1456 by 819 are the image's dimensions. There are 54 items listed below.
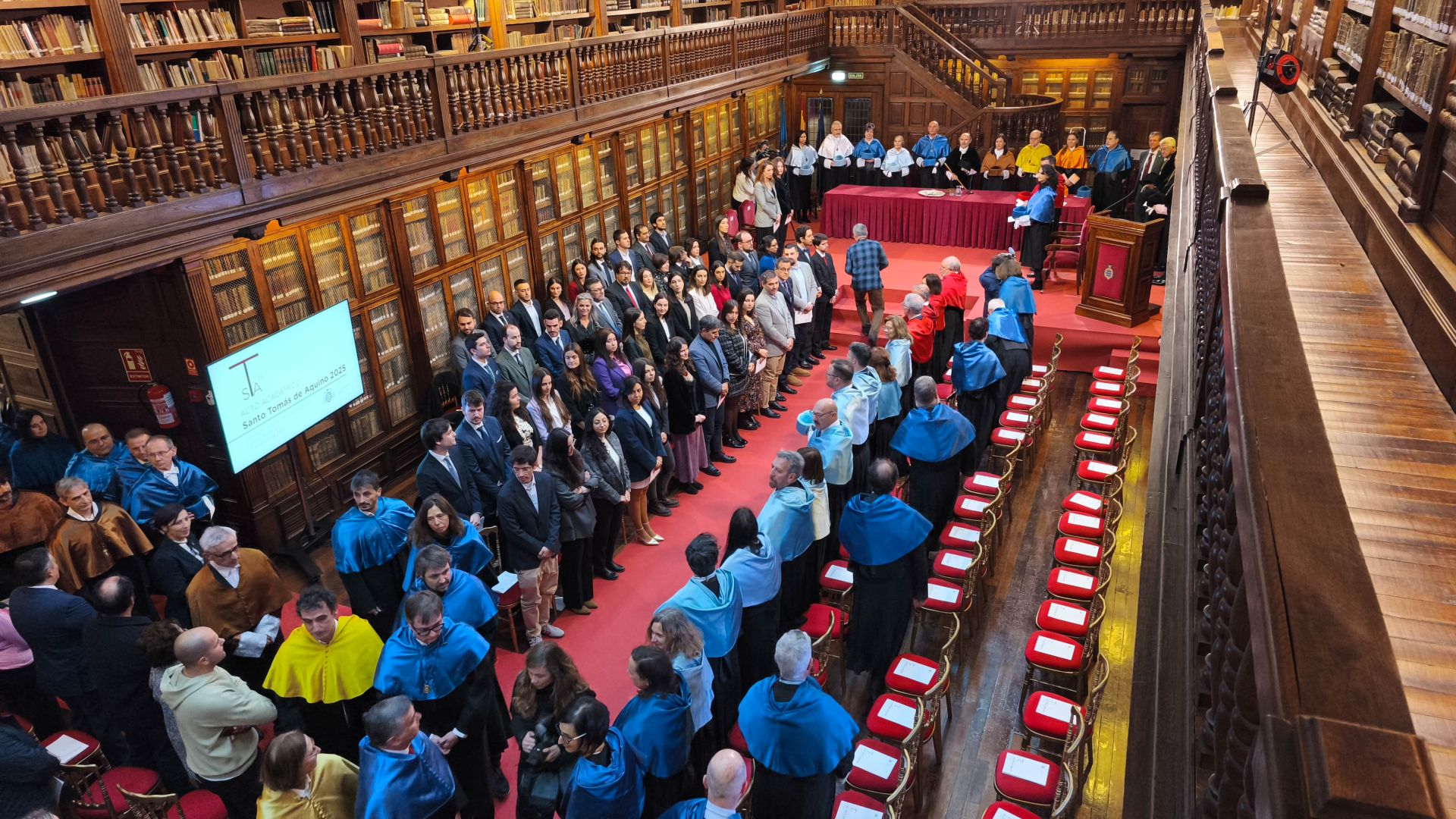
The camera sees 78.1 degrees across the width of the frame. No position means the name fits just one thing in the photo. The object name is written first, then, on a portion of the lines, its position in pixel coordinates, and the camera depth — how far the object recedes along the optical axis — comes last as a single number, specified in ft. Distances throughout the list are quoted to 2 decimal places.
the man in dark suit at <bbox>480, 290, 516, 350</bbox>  29.17
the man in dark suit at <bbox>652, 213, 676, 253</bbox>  37.73
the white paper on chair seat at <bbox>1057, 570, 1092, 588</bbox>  19.80
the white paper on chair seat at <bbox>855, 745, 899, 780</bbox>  15.40
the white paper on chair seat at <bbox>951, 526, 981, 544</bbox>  22.33
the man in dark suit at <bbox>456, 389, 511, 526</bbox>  21.79
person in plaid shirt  37.73
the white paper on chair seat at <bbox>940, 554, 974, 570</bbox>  21.11
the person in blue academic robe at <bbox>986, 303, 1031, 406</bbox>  29.43
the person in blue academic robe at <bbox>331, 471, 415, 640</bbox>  18.44
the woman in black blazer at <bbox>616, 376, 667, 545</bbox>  23.70
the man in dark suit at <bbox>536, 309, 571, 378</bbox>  27.91
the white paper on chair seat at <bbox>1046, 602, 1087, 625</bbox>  18.81
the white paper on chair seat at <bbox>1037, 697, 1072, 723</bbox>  16.33
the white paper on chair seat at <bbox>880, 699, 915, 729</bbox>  16.43
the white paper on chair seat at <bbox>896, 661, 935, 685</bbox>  17.57
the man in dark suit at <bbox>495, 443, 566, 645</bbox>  19.47
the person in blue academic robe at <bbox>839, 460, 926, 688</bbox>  18.89
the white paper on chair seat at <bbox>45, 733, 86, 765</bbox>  15.82
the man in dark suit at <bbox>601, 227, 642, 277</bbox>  34.32
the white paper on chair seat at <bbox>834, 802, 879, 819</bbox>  14.38
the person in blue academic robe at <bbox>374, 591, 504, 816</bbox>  14.24
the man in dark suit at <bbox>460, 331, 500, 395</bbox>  25.57
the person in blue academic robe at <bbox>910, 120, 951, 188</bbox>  51.26
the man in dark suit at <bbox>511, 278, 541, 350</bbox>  29.84
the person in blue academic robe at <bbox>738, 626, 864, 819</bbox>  13.66
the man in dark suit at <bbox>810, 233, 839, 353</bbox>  36.22
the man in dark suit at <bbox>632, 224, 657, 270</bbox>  35.94
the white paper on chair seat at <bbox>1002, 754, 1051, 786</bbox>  14.88
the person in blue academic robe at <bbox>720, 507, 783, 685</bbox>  17.44
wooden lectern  35.01
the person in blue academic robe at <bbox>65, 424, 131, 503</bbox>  20.72
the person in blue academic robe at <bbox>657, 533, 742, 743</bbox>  16.07
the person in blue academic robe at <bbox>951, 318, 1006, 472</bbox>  27.30
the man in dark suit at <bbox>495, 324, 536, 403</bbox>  26.61
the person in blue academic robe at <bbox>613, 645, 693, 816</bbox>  13.43
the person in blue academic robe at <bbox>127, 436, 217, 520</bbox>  20.26
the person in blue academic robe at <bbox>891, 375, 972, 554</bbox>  23.39
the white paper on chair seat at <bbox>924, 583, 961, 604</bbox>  19.97
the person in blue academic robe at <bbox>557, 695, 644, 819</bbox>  12.20
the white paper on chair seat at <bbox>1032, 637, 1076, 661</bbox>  17.89
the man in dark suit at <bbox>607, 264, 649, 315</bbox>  31.19
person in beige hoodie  13.75
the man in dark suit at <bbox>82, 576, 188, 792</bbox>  15.05
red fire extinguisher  23.53
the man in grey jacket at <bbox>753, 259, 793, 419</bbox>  31.94
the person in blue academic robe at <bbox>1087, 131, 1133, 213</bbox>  45.55
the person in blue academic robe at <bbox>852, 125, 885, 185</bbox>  53.11
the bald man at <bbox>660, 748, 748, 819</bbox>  11.84
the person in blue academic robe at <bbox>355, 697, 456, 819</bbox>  12.07
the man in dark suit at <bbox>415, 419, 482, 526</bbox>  20.01
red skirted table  47.57
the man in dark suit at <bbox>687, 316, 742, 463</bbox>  27.84
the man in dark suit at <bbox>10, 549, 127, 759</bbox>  16.16
